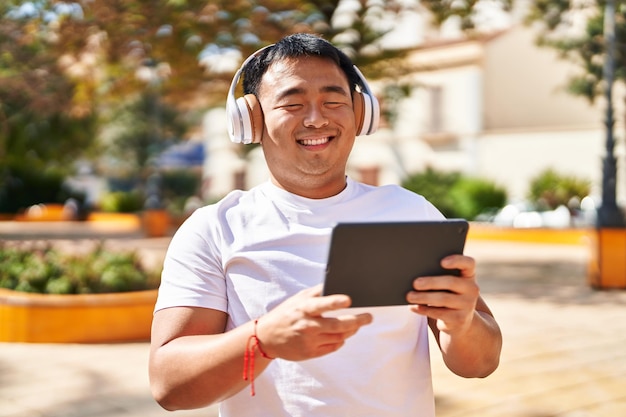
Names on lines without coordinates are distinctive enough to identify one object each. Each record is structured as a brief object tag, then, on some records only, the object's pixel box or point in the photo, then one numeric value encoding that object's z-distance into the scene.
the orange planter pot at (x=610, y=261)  11.16
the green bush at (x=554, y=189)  24.12
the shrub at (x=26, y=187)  32.33
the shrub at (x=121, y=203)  30.98
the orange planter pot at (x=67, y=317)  7.14
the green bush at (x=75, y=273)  7.81
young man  1.67
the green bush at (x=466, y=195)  24.84
